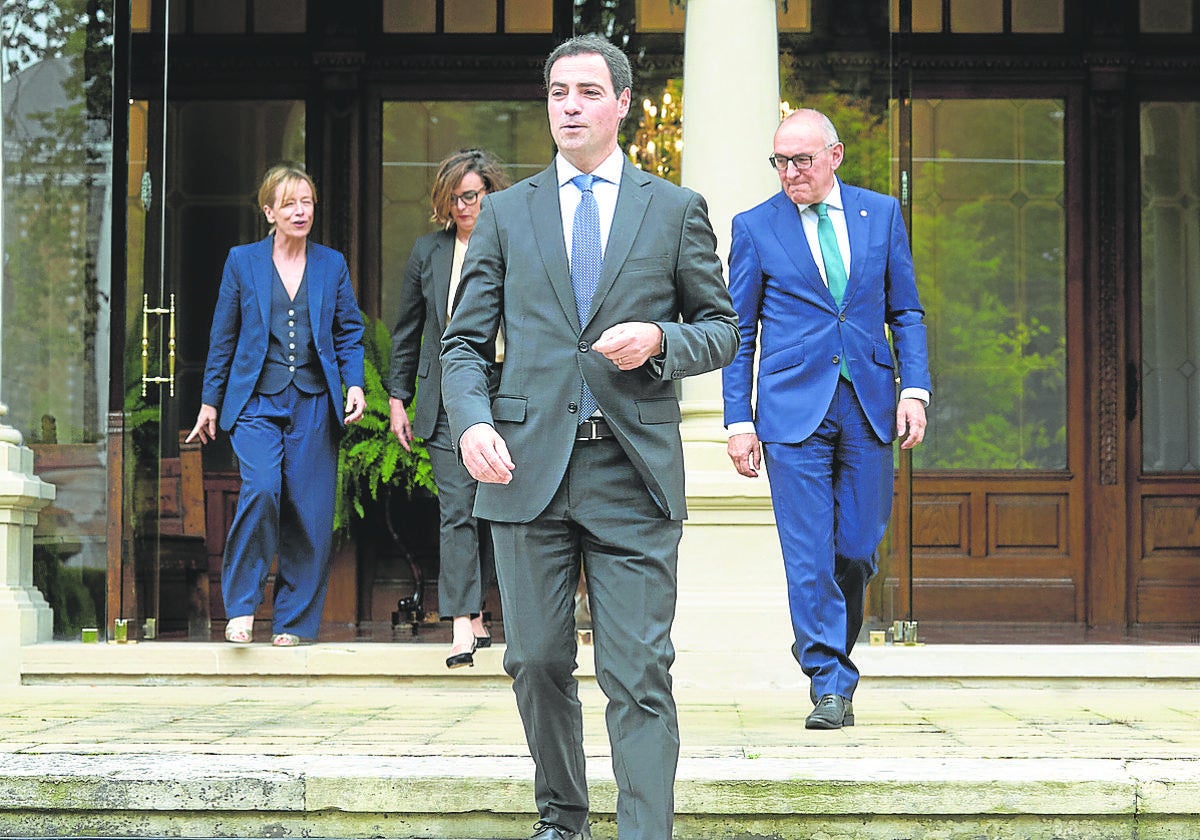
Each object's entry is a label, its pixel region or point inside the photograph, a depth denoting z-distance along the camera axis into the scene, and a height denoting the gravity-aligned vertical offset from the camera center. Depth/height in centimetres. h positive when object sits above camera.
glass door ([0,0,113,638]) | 754 +88
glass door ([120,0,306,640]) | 755 +74
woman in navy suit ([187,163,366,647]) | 709 +23
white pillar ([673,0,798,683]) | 696 +13
